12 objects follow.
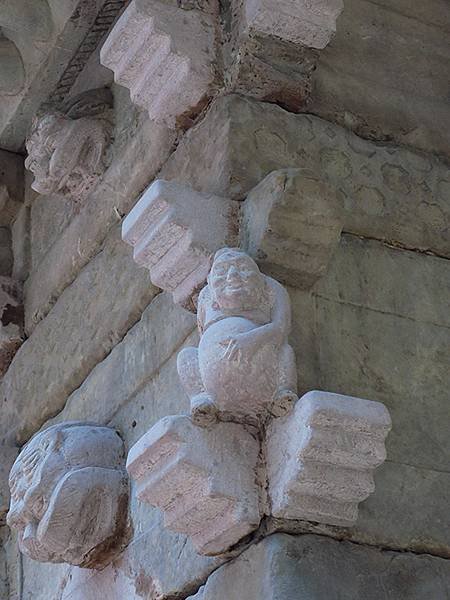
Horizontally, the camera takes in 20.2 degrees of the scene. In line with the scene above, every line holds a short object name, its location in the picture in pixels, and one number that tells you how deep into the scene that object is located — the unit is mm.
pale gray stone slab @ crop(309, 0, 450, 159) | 3961
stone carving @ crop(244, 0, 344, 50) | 3760
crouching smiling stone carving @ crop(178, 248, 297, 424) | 3070
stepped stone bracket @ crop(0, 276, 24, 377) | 4961
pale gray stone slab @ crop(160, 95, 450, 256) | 3629
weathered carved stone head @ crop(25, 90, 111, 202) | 4457
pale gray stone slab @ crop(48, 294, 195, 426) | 3631
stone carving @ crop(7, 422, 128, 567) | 3590
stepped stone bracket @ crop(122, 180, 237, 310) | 3416
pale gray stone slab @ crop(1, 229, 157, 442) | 4113
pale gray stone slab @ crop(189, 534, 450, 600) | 2906
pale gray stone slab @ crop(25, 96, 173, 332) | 4141
